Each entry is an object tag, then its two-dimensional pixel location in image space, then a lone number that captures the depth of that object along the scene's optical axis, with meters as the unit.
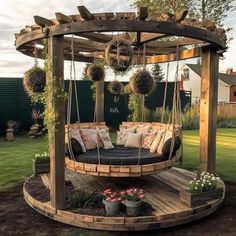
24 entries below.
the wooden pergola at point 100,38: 4.46
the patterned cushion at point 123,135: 7.70
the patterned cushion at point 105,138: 7.21
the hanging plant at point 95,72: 8.00
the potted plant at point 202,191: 4.99
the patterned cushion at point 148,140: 7.00
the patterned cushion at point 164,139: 6.32
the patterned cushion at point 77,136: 6.51
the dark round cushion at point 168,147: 6.10
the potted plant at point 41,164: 6.85
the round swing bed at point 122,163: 5.49
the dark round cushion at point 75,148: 6.23
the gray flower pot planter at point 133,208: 4.56
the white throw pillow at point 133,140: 7.27
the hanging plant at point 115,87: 9.09
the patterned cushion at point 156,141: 6.55
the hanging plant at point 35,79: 5.71
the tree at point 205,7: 19.77
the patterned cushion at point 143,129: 7.48
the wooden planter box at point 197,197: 4.96
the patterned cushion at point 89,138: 6.88
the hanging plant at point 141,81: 6.78
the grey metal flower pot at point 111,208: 4.59
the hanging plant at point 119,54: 5.62
